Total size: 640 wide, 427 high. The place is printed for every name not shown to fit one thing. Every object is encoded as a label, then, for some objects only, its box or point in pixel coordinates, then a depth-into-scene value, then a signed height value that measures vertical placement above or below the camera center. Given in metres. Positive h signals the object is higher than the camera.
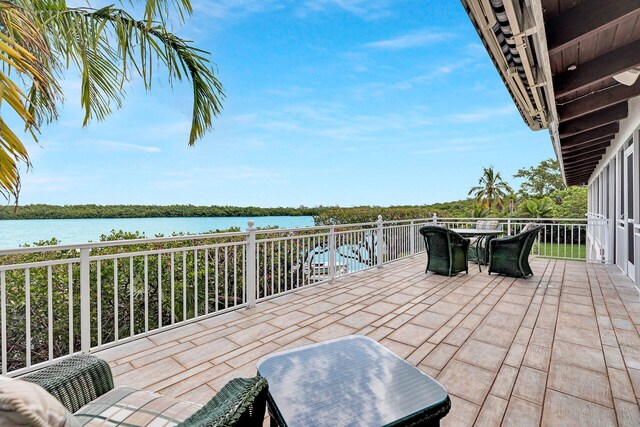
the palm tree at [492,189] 24.97 +1.94
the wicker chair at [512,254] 5.12 -0.77
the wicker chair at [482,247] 6.28 -0.76
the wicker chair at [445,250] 5.26 -0.70
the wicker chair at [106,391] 0.88 -0.67
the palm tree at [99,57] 2.06 +1.54
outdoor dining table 5.67 -0.42
